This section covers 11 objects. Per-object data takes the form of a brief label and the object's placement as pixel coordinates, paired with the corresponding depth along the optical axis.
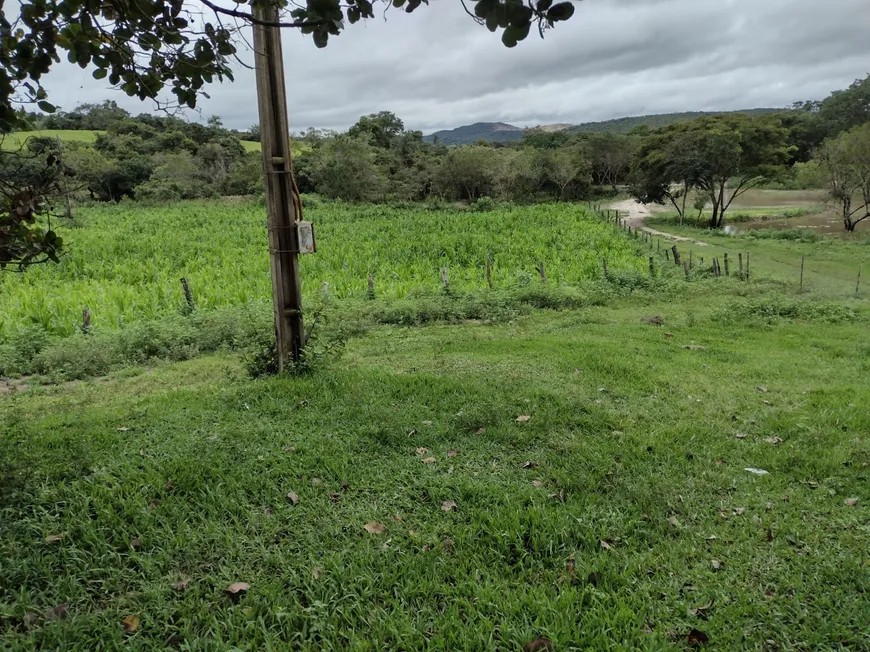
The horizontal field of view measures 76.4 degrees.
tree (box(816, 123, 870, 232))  29.14
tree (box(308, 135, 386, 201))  41.97
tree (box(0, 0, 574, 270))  2.57
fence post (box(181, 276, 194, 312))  12.25
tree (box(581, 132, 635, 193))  53.72
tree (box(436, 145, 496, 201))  46.97
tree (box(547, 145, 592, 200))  49.16
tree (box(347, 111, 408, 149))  56.69
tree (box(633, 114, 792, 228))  32.84
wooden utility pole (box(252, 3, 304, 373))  5.75
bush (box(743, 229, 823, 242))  28.92
